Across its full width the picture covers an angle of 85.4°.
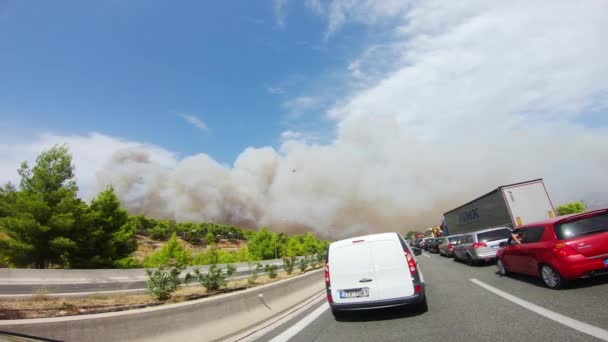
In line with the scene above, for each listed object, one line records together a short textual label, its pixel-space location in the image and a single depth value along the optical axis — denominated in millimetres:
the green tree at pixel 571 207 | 124875
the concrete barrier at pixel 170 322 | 3469
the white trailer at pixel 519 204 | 17578
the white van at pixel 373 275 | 6148
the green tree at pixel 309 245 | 81912
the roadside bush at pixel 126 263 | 35684
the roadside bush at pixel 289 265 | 20769
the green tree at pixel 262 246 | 61406
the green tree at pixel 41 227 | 30688
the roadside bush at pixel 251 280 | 15070
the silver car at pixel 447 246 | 23219
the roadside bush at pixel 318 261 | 27347
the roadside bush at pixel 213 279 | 10541
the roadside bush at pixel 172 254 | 42281
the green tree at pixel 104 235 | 33625
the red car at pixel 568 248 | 6656
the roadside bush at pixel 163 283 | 8172
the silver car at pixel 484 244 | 14414
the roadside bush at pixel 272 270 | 19125
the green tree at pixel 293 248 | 76438
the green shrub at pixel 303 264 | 23267
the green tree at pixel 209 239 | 108750
